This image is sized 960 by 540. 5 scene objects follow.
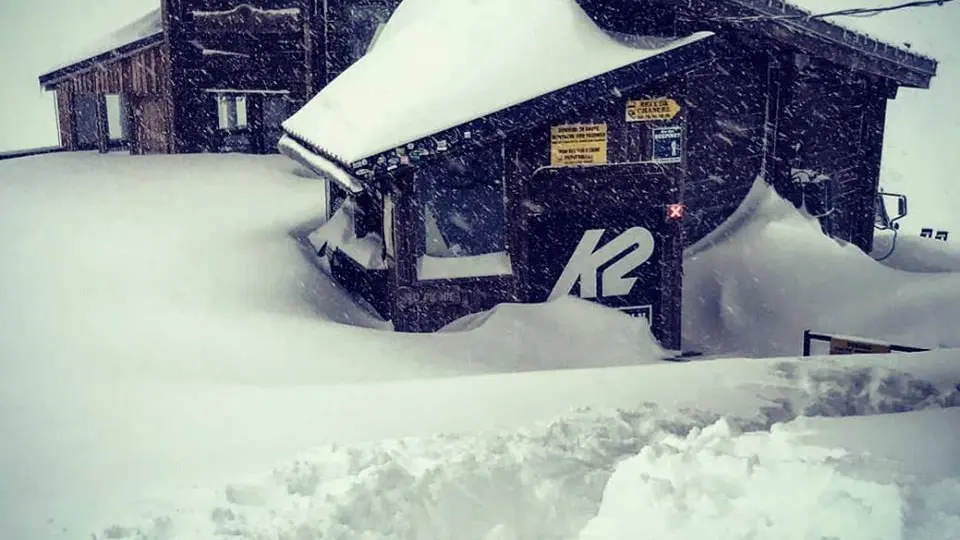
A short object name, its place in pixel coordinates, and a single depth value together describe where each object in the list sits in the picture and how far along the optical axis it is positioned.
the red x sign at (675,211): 11.32
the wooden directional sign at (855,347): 9.38
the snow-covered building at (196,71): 21.28
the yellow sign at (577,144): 10.83
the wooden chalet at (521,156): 10.40
